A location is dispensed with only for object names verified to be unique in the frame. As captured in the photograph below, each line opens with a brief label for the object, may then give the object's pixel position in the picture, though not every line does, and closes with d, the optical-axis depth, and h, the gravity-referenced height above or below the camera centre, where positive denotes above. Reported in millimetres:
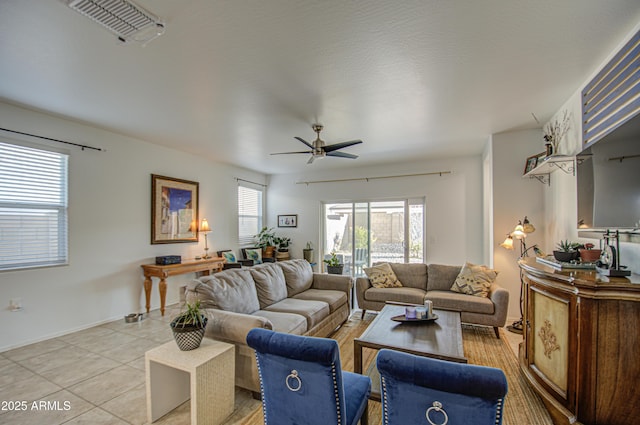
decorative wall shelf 2806 +526
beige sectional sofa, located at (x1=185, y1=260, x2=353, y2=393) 2275 -968
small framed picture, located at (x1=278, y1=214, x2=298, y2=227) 7199 -152
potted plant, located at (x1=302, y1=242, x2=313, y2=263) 6873 -964
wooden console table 4258 -890
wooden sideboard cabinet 1601 -805
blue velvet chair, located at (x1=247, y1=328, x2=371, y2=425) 1307 -806
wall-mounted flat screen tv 1822 +245
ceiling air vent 1644 +1206
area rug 2057 -1487
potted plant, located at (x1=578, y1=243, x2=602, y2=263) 2088 -302
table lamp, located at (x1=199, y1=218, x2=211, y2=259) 5316 -265
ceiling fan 3597 +830
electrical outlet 3150 -997
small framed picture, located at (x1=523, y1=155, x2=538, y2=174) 3532 +643
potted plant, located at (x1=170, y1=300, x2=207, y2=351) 1993 -802
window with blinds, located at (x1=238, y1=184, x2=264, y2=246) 6668 +27
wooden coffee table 2094 -1019
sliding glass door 6055 -410
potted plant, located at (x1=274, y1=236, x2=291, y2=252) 7098 -727
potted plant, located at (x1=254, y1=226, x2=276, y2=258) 6934 -669
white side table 1835 -1157
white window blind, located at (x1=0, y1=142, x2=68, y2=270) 3180 +83
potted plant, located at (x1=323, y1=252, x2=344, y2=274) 5434 -1012
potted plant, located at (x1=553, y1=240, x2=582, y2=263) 2211 -311
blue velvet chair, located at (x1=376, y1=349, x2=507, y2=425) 1023 -677
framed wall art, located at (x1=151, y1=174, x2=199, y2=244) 4637 +72
